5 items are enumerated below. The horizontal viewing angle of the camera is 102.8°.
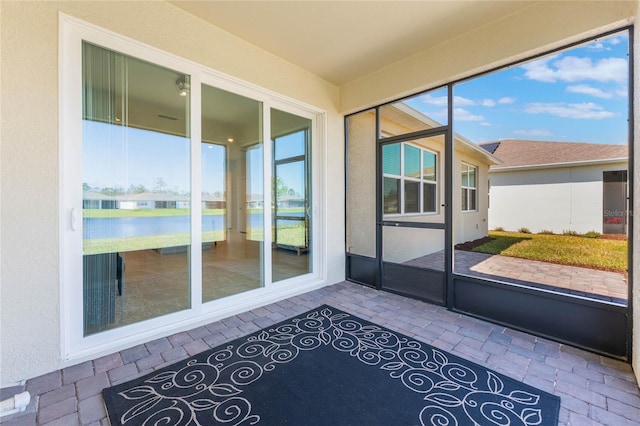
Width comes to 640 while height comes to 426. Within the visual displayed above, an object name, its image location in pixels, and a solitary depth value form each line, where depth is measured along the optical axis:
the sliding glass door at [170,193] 2.22
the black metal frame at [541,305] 2.24
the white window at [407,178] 4.03
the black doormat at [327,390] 1.59
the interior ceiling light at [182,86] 2.82
